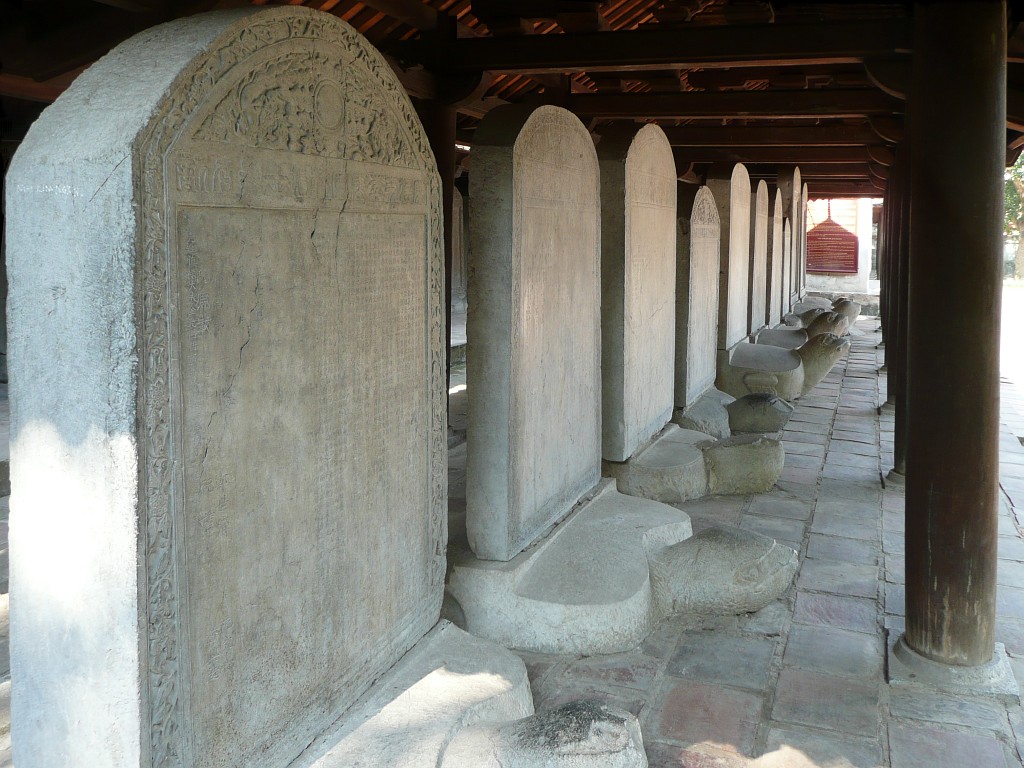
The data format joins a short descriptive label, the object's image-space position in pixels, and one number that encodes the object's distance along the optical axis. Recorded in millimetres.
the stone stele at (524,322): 4043
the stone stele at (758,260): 12120
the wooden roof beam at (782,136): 10430
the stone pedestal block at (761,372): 9805
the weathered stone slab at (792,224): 16844
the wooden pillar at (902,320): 6988
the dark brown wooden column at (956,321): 3697
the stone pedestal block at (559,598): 4039
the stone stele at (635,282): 5719
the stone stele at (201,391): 2164
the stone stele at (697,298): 7793
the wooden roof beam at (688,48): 5496
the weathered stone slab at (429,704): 2770
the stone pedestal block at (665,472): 5992
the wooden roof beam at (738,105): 8320
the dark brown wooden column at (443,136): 6922
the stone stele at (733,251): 9891
